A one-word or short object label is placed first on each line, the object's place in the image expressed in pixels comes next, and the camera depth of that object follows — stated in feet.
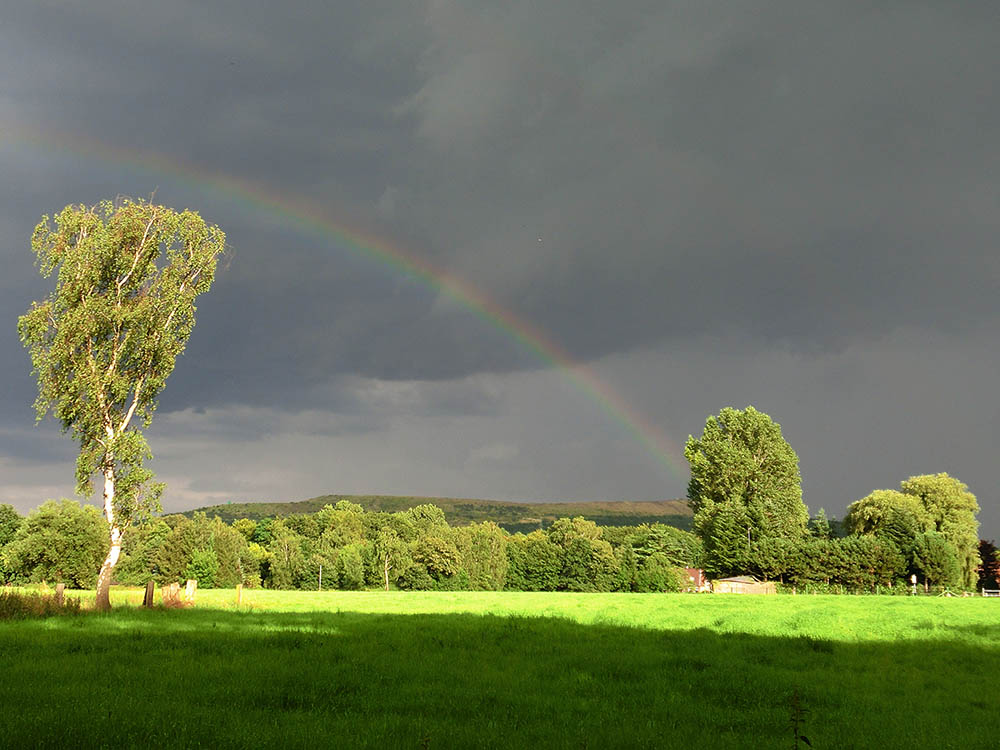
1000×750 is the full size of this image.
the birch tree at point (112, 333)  121.80
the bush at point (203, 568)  370.12
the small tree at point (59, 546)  284.00
